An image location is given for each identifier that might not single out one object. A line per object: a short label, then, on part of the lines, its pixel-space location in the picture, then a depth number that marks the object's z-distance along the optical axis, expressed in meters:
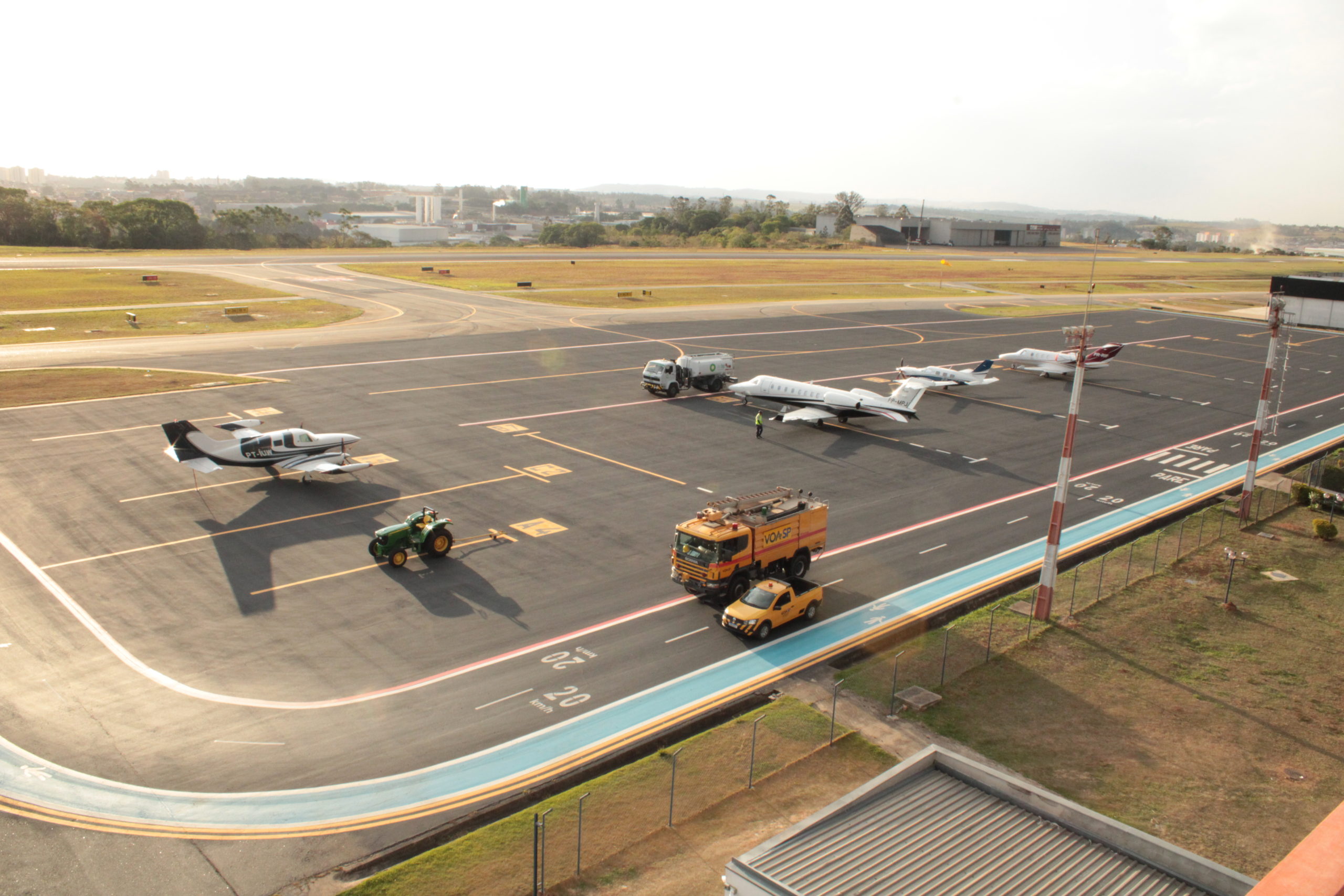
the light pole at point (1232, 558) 39.78
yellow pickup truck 33.94
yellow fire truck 35.44
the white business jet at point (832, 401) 65.12
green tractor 39.47
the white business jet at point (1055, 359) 86.62
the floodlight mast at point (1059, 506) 33.81
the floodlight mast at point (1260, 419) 47.69
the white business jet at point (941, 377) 78.31
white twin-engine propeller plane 47.00
